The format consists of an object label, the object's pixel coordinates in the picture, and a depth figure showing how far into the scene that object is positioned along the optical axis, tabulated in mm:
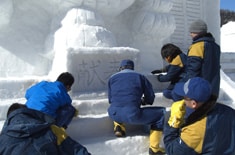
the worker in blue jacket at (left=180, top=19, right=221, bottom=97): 2082
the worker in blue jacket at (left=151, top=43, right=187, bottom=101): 2330
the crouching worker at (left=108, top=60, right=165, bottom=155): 2076
